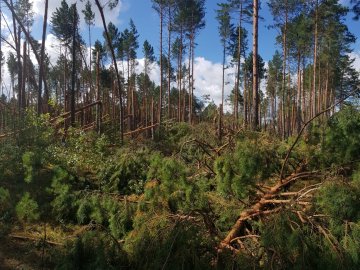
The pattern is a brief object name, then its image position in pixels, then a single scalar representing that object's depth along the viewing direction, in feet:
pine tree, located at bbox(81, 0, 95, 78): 100.10
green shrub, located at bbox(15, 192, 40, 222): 21.71
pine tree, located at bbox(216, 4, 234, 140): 99.55
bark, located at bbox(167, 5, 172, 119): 82.47
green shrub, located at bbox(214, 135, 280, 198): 14.43
